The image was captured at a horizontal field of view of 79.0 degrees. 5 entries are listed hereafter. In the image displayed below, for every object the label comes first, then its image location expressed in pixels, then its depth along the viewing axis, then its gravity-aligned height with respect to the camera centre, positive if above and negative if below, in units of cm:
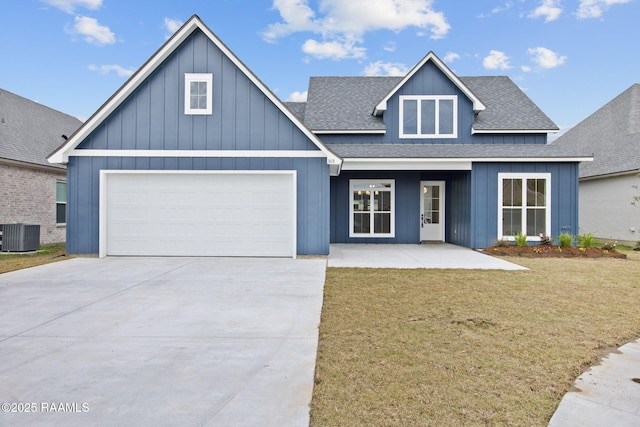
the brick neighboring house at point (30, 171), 1386 +158
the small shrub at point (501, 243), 1245 -91
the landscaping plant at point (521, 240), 1223 -79
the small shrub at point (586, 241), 1201 -80
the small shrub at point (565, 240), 1206 -78
